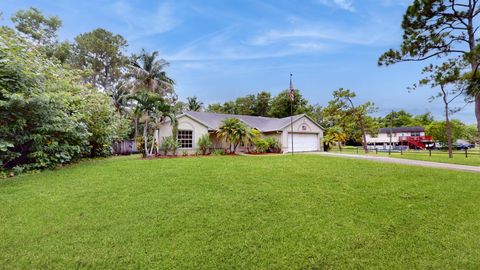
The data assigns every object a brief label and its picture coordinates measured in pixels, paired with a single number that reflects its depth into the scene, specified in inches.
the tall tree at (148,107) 535.5
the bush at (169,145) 578.2
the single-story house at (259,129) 644.1
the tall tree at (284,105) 1387.8
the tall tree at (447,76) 446.9
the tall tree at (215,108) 1600.6
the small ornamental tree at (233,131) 632.4
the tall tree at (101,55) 1061.8
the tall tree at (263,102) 1546.5
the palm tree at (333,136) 891.4
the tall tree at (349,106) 1040.2
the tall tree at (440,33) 422.3
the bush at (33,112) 300.2
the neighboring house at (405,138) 1719.5
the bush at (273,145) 742.1
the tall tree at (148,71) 942.4
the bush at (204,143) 647.3
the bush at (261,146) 708.0
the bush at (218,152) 649.0
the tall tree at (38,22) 905.5
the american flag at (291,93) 621.1
